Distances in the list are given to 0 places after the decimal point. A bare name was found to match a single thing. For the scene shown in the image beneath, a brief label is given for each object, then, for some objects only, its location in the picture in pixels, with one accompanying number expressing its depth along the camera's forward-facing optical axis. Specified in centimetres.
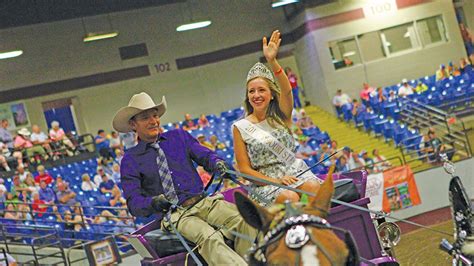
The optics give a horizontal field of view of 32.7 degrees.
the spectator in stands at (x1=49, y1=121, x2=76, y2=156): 2039
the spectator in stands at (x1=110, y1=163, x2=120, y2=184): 1828
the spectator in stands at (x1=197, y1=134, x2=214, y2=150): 1962
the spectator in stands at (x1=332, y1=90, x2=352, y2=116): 2686
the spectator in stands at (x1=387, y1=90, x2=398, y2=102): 2528
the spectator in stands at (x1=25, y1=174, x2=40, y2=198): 1666
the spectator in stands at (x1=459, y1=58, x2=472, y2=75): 2672
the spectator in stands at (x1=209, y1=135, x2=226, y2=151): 2049
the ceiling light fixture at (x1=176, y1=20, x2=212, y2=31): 2483
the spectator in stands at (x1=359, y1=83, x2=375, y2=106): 2686
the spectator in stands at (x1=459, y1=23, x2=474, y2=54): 3006
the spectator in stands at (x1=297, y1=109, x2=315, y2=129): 2397
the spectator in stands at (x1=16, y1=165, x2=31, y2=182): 1734
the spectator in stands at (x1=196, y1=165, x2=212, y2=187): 1574
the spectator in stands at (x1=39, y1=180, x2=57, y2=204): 1661
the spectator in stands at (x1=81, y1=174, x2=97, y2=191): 1770
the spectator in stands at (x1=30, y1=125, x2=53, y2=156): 2012
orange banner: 1722
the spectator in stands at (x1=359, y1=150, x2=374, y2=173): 2012
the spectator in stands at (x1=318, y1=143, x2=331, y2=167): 2028
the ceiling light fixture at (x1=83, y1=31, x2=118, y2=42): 2355
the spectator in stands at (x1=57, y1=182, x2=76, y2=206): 1648
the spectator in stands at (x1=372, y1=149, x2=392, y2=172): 1910
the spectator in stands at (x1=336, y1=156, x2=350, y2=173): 1930
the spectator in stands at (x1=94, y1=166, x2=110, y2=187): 1811
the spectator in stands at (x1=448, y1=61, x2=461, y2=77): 2683
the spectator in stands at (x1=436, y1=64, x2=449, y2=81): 2703
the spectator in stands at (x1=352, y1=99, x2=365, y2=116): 2577
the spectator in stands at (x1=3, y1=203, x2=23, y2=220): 1566
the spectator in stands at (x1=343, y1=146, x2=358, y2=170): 1959
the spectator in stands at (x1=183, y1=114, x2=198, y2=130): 2280
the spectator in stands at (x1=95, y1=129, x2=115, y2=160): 2011
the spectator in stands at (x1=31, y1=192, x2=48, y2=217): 1597
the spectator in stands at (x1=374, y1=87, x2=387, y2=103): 2575
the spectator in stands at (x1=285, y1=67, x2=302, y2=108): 2655
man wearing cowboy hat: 499
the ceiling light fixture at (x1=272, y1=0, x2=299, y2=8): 2531
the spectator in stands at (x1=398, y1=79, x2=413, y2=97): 2570
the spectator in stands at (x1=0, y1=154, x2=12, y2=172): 1864
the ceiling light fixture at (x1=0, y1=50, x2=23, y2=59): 2352
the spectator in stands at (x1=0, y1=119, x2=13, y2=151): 2017
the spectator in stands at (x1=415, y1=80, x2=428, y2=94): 2594
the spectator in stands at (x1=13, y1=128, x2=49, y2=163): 1962
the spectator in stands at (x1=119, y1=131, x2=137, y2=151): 1978
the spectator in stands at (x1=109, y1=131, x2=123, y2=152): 2039
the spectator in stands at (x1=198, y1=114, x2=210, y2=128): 2333
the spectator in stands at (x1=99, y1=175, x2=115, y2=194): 1764
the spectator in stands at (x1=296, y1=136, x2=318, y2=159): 2011
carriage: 498
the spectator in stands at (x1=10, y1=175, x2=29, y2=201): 1650
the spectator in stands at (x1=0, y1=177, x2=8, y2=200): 1653
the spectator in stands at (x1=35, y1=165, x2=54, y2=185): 1764
